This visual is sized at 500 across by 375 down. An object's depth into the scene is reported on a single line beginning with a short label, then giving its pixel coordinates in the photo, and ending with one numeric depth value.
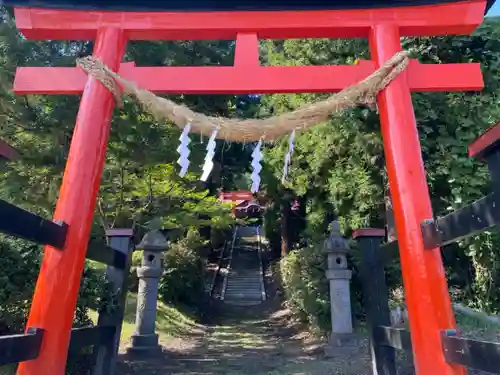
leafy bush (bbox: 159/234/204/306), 11.12
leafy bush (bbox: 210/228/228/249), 18.58
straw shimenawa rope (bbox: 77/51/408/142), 3.66
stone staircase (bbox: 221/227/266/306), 14.68
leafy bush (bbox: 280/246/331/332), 8.07
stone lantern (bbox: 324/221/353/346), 7.30
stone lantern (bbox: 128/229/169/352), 7.40
